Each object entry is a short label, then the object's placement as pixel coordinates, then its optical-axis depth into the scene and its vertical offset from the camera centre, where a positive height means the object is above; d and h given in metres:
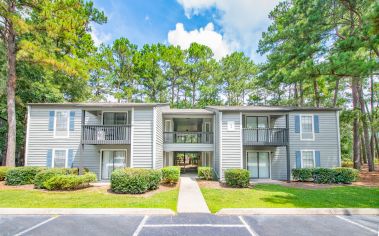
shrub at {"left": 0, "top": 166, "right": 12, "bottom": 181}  13.02 -1.92
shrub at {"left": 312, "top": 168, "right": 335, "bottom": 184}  13.99 -2.20
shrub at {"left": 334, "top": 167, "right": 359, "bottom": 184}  13.88 -2.11
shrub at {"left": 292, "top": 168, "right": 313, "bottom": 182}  14.57 -2.18
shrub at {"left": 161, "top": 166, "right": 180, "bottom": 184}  12.62 -1.97
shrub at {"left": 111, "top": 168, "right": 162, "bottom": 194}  10.50 -1.95
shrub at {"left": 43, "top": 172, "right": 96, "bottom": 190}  10.94 -2.11
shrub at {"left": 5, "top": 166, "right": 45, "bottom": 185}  12.20 -2.00
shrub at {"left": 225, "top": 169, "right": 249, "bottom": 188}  12.36 -2.09
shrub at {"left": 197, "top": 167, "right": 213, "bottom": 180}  14.91 -2.20
